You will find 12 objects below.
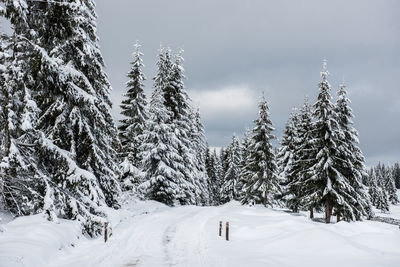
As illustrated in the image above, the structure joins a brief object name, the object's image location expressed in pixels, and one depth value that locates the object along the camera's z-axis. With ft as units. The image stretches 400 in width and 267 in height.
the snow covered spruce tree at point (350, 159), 89.25
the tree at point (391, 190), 348.75
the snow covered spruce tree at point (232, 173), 176.35
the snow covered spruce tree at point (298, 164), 104.94
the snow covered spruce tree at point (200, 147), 145.53
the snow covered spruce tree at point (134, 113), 93.54
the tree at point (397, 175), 484.74
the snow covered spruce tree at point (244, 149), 165.85
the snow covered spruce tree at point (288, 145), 123.12
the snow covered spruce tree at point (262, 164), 111.65
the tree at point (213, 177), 210.18
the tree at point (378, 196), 268.82
